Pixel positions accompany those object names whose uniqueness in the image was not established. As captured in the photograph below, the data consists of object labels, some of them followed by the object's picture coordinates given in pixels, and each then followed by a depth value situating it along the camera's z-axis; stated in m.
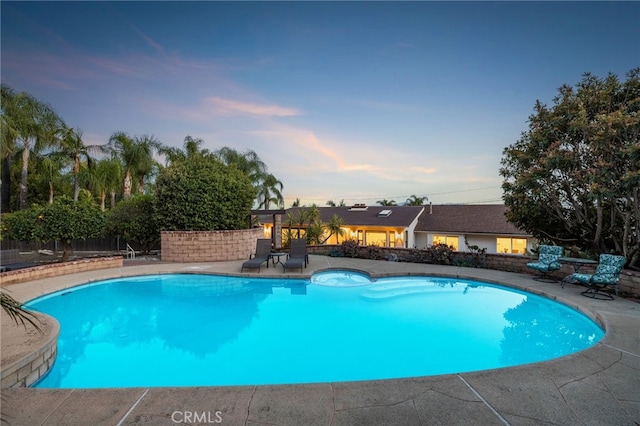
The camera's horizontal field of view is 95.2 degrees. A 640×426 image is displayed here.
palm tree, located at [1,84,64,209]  20.78
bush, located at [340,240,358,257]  14.33
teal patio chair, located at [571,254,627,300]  7.17
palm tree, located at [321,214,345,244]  22.34
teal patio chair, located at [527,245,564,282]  9.08
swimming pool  4.84
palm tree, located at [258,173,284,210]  33.03
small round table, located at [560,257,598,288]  8.19
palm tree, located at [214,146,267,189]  29.42
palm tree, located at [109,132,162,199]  25.08
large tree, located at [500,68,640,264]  7.51
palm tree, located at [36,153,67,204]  24.31
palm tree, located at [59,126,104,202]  20.97
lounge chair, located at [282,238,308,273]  12.16
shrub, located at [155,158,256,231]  14.01
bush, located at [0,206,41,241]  13.12
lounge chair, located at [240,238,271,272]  11.90
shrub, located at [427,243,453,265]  12.08
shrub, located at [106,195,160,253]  15.52
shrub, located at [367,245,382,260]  13.79
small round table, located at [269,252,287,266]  12.18
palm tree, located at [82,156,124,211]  26.42
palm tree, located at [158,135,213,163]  25.58
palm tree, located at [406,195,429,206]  49.13
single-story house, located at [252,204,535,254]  22.14
